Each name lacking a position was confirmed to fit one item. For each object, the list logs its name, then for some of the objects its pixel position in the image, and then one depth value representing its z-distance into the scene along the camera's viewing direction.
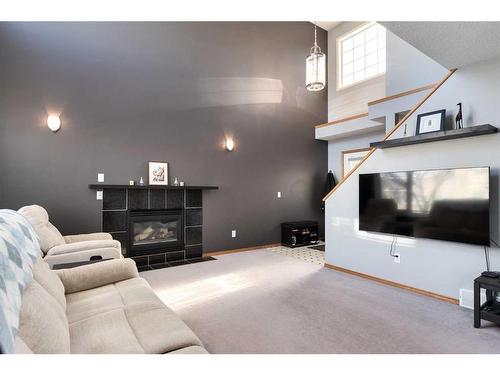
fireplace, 4.38
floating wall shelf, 2.59
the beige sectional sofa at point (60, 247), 2.62
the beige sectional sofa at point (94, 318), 1.01
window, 6.25
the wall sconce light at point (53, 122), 3.86
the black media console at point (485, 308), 2.24
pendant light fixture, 3.91
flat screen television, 2.65
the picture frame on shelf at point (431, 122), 2.98
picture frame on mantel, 4.57
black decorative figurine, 2.86
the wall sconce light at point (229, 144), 5.35
